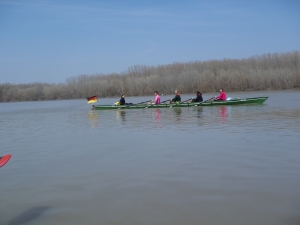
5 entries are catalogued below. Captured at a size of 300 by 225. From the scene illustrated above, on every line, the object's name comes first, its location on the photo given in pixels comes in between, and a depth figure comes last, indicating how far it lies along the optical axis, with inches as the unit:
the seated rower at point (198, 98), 928.3
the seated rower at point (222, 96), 915.4
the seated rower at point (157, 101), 986.1
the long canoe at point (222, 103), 889.5
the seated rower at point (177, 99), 956.6
